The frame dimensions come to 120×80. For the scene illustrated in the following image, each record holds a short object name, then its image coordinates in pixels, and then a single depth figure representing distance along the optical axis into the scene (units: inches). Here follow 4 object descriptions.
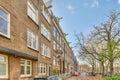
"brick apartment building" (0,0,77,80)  219.0
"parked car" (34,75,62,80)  239.4
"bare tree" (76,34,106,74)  585.5
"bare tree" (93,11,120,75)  512.0
